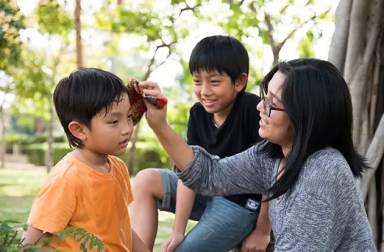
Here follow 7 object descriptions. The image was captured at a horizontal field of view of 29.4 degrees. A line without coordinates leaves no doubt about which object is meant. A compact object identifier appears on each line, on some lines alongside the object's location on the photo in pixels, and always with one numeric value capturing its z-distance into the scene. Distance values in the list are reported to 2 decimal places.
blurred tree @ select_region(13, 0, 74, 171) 11.68
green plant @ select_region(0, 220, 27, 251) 1.78
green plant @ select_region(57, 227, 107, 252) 1.87
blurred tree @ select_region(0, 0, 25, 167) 5.16
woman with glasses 2.33
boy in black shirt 3.19
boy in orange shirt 2.42
